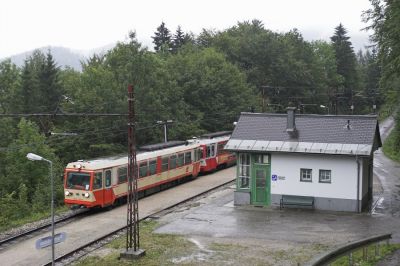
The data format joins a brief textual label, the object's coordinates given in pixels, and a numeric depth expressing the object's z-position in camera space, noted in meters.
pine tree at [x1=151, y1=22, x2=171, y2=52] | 98.69
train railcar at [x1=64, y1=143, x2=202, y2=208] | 25.88
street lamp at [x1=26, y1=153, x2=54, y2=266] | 16.04
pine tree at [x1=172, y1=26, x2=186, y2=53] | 95.06
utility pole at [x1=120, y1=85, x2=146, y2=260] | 17.86
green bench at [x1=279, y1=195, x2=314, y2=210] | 25.80
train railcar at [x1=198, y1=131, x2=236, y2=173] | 40.47
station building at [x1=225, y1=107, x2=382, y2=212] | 25.27
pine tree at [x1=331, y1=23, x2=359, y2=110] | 106.62
